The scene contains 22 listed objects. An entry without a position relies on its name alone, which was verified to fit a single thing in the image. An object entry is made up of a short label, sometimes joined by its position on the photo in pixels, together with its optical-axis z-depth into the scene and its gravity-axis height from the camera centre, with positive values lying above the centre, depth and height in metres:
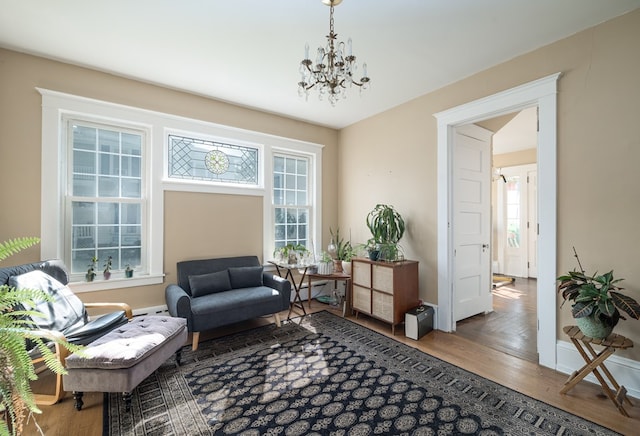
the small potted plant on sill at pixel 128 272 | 3.28 -0.61
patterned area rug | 1.86 -1.32
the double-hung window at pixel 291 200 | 4.48 +0.28
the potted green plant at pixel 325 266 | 4.03 -0.66
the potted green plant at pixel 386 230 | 3.58 -0.15
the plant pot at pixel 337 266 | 4.20 -0.69
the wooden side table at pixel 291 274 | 3.86 -0.87
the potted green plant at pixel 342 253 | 4.18 -0.54
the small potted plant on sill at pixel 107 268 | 3.16 -0.55
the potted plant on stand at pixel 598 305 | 1.97 -0.60
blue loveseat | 2.90 -0.85
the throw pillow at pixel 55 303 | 2.25 -0.71
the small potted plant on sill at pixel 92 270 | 3.08 -0.56
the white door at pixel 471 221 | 3.53 -0.03
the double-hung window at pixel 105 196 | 3.10 +0.24
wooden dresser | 3.32 -0.84
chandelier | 1.91 +1.00
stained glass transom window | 3.68 +0.77
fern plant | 1.03 -0.51
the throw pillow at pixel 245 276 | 3.62 -0.73
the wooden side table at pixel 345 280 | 3.94 -0.84
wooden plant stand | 2.00 -1.04
